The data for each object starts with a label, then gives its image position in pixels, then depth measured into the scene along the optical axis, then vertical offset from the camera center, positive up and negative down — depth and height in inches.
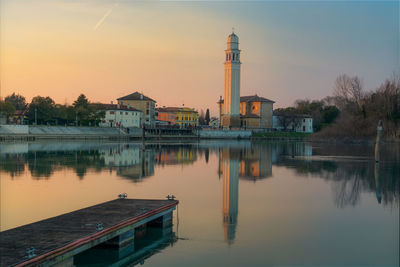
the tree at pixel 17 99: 4456.2 +347.1
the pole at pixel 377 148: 1212.5 -39.3
